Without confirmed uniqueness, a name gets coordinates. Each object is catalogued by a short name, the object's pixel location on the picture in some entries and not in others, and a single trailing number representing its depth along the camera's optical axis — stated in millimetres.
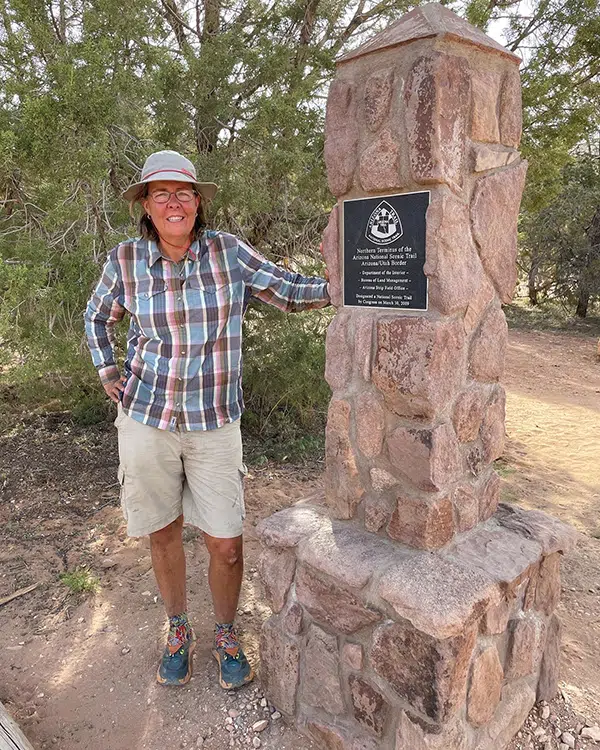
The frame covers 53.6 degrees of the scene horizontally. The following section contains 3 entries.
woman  2150
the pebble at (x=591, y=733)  2144
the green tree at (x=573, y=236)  11492
